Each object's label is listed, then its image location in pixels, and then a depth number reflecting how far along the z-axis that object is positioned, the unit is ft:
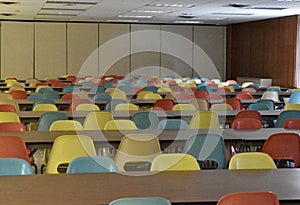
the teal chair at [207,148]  17.90
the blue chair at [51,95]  36.80
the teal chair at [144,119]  24.66
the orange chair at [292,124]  22.21
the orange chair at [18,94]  36.58
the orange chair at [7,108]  27.03
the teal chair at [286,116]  25.36
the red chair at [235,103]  32.59
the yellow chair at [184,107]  28.71
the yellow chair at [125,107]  28.40
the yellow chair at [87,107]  28.35
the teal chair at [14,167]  13.65
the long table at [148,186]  11.00
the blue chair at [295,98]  38.20
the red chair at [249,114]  25.66
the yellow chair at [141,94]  37.96
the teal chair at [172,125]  21.62
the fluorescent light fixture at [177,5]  44.05
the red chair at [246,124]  22.20
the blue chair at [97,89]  44.92
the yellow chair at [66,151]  16.85
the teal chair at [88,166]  13.78
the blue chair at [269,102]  33.09
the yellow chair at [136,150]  17.74
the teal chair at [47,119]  23.72
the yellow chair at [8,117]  23.49
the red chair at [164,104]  31.01
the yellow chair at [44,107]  27.81
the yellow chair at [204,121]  23.89
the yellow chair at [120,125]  21.20
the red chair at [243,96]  37.78
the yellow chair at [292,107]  29.55
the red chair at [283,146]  18.20
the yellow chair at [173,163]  13.88
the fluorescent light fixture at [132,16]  58.95
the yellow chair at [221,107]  29.09
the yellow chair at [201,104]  32.72
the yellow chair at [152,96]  36.70
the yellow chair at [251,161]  14.10
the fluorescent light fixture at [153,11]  51.14
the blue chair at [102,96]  36.04
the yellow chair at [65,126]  21.20
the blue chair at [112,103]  31.16
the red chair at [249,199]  10.19
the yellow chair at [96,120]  23.71
